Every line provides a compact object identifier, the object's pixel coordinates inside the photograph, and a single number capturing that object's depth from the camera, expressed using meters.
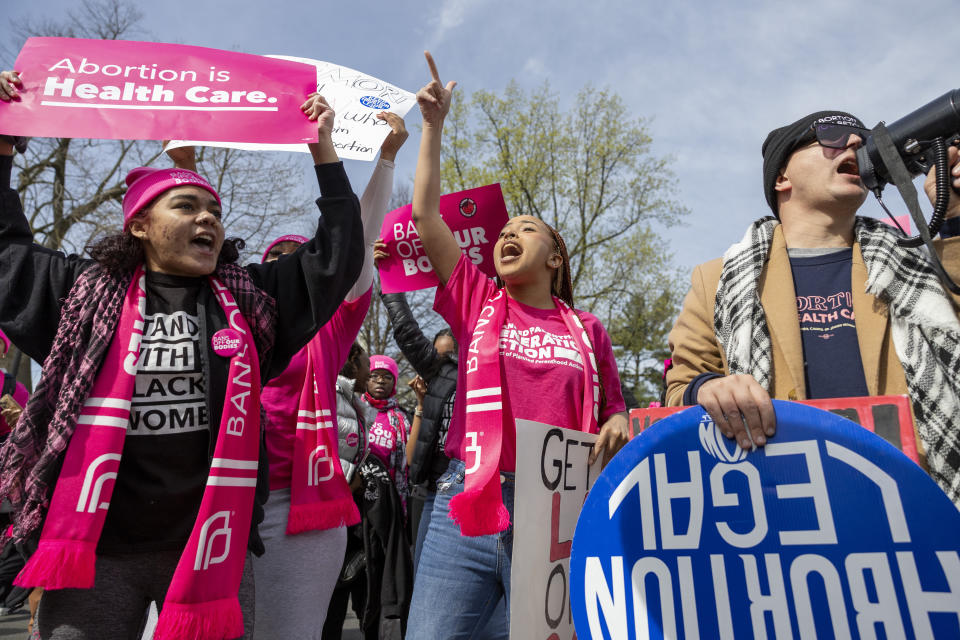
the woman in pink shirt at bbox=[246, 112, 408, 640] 2.39
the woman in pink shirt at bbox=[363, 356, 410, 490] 5.21
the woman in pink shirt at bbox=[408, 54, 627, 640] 2.19
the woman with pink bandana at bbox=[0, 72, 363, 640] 1.79
